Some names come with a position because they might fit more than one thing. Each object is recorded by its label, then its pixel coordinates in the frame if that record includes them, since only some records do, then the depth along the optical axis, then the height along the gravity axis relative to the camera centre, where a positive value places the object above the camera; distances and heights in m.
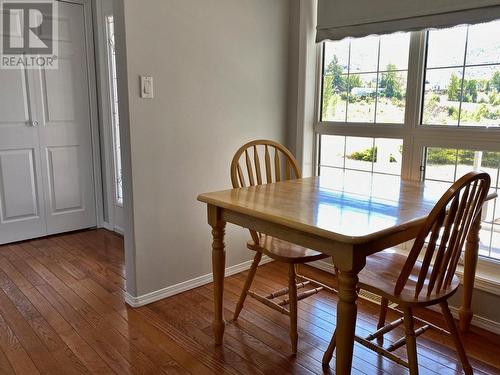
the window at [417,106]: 2.13 +0.03
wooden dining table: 1.37 -0.39
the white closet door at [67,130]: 3.36 -0.17
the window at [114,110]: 3.42 -0.01
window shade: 2.01 +0.50
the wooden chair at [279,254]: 1.93 -0.65
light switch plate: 2.19 +0.12
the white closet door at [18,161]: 3.18 -0.40
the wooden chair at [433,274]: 1.38 -0.63
